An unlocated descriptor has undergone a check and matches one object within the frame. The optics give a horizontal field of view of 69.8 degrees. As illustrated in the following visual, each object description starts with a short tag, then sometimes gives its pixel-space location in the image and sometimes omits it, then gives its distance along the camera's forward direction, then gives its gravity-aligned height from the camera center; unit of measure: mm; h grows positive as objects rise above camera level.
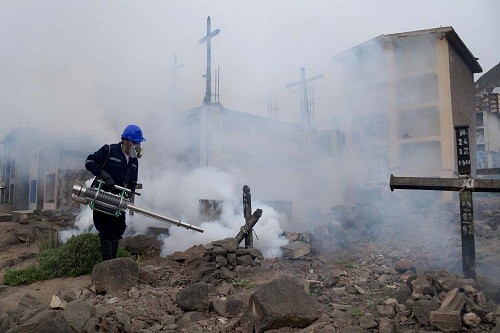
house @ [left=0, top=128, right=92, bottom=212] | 12820 +1053
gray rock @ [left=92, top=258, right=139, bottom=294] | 4375 -1046
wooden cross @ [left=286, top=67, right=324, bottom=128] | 17703 +4380
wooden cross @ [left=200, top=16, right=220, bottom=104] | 12884 +4772
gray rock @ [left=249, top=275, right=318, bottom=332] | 3107 -1042
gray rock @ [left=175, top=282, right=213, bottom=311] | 3707 -1112
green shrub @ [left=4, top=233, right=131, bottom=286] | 5309 -1069
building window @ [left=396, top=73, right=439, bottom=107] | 16078 +4622
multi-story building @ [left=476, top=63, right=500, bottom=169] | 22906 +4150
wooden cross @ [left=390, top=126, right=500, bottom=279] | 3801 +50
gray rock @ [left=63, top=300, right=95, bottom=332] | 3315 -1168
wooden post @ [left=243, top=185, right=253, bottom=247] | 5766 -343
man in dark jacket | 4914 +311
